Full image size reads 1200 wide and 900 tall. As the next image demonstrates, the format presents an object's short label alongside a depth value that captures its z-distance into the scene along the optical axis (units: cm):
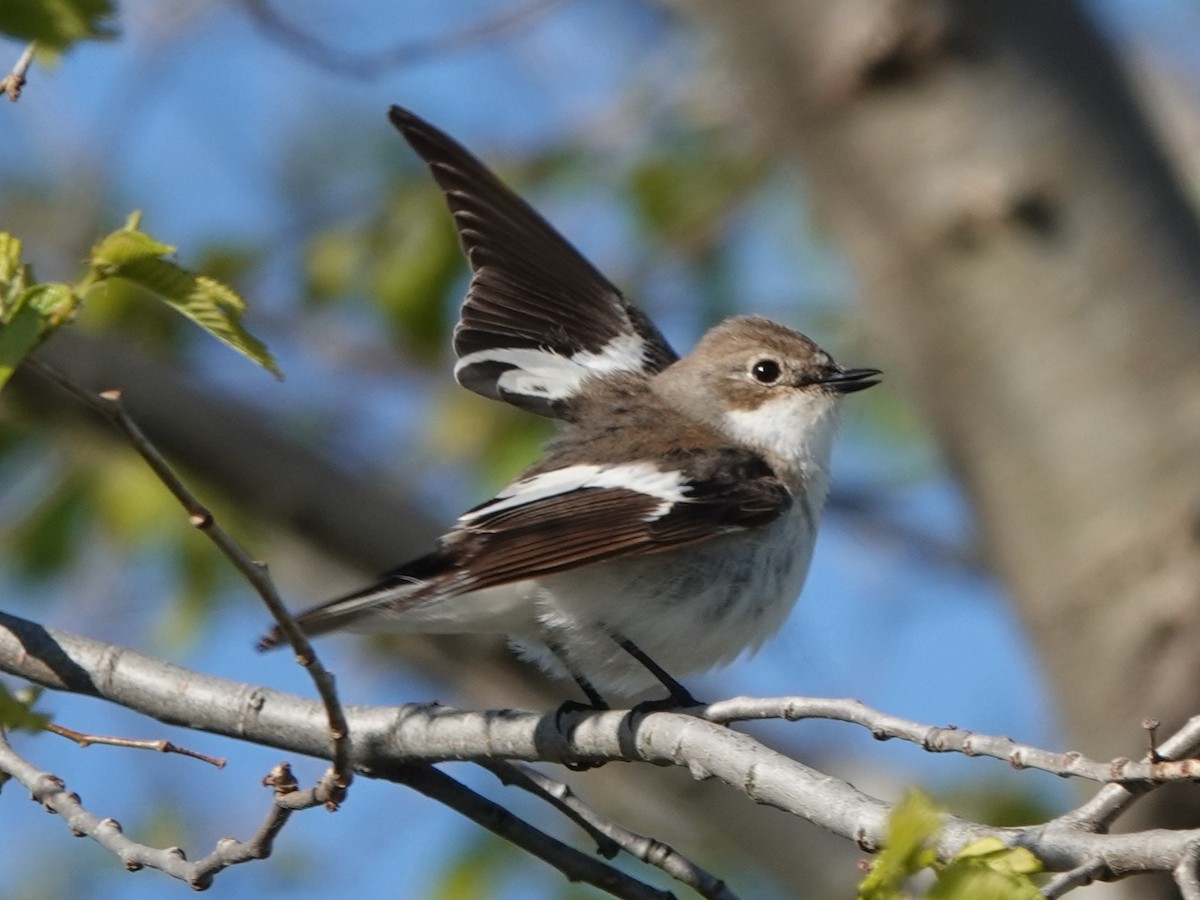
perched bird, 757
